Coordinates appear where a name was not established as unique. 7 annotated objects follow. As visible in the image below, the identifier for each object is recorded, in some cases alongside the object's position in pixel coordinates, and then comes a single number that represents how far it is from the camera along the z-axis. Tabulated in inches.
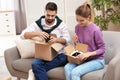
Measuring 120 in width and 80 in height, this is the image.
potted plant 136.6
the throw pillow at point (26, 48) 104.1
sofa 80.0
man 92.7
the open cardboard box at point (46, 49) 93.3
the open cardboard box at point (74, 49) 87.8
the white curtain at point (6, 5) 244.5
